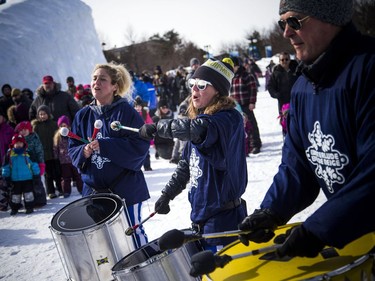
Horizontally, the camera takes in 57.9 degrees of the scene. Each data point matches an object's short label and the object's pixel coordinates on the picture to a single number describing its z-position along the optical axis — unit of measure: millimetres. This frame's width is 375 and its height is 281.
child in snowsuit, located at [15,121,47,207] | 6238
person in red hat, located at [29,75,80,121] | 7402
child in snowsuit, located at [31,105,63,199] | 6816
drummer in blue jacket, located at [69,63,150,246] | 2914
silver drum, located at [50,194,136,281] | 2279
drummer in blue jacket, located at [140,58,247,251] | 2303
